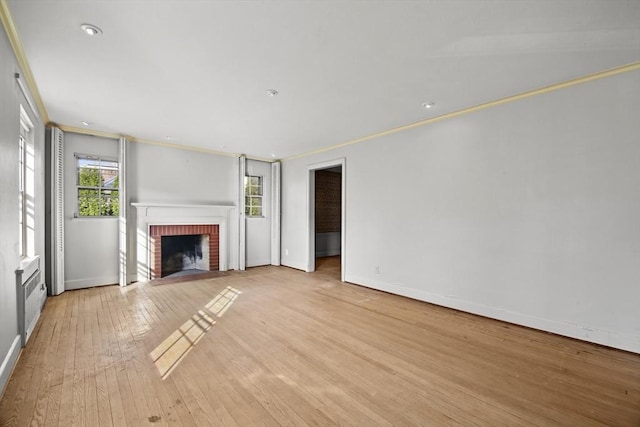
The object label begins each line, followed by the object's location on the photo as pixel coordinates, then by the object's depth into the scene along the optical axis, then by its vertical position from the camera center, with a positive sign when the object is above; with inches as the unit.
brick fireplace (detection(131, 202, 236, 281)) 202.1 -11.1
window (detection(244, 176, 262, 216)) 260.7 +14.7
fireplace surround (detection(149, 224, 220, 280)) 207.0 -19.5
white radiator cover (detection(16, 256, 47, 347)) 99.8 -32.7
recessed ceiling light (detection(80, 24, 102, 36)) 81.0 +51.5
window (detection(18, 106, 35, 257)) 130.4 +9.2
